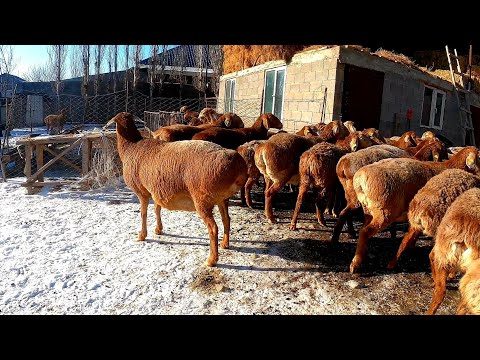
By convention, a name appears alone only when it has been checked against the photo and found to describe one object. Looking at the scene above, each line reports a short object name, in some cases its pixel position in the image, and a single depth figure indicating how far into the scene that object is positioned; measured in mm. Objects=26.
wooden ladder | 15970
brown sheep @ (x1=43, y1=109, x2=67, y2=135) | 21828
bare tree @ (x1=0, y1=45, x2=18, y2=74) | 11011
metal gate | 27109
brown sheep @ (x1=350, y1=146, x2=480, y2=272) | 4484
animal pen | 8602
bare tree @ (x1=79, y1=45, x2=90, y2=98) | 29328
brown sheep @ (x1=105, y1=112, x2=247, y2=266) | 4578
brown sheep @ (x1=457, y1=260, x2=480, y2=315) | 2629
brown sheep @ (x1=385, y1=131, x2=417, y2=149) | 8680
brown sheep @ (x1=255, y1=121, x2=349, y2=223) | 6566
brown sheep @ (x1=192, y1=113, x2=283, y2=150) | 8055
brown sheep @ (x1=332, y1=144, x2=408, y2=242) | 5422
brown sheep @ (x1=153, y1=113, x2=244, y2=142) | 8070
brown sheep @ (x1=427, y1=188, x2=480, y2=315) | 3186
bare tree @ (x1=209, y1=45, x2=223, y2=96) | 28859
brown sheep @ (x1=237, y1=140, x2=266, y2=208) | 7262
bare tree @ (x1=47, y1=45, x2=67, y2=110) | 28847
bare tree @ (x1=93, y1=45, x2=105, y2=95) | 30248
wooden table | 8312
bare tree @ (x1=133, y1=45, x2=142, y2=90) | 29095
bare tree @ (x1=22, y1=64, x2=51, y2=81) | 31523
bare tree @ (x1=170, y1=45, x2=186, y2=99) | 31391
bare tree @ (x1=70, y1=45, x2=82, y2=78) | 31258
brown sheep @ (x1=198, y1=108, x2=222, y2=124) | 12477
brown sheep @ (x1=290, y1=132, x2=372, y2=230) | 6012
